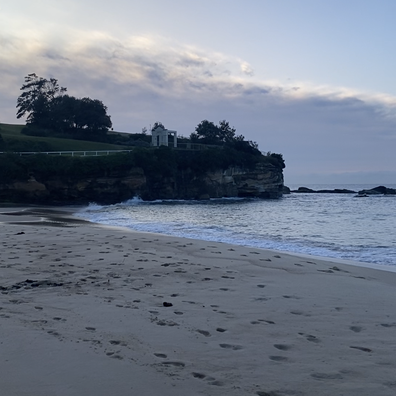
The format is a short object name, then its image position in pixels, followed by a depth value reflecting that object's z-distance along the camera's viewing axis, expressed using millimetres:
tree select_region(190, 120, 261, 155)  76338
